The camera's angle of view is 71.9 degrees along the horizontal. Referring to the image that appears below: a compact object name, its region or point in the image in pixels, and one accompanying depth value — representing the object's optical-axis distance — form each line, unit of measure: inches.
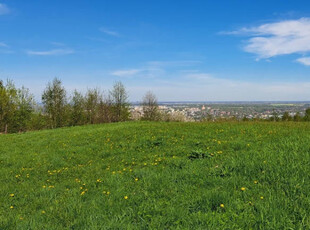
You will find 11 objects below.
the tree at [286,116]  1419.5
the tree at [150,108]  1881.2
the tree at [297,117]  1337.1
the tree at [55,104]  1441.9
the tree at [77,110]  1519.4
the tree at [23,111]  1382.9
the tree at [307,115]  1221.8
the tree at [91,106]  1521.9
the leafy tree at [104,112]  1525.6
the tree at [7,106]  1295.5
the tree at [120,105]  1603.1
